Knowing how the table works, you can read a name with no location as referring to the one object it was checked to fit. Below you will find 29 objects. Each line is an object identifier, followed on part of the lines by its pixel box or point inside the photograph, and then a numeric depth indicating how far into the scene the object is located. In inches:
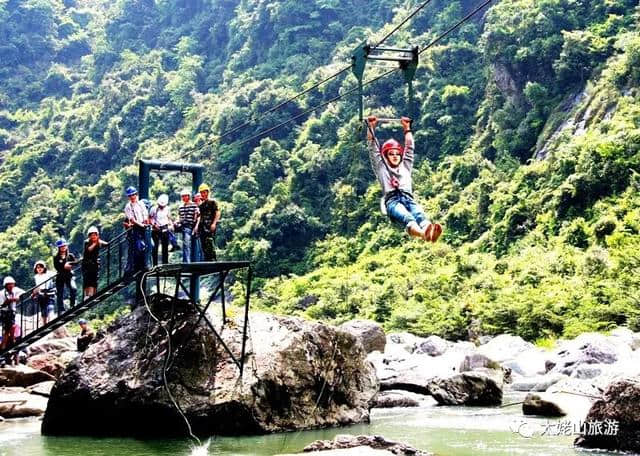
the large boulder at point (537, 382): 780.0
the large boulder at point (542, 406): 592.8
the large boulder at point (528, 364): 892.0
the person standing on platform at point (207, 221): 618.8
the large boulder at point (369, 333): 1093.8
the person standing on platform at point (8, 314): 690.2
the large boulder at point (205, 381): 578.2
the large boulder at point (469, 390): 705.6
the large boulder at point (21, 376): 815.7
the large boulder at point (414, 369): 776.3
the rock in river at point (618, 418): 441.4
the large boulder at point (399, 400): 729.6
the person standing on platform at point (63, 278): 664.4
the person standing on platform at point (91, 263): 653.9
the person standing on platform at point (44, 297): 692.1
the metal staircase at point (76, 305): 644.7
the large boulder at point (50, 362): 908.6
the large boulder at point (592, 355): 798.5
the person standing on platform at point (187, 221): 643.5
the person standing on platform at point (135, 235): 638.5
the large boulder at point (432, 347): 1095.0
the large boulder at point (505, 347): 1027.3
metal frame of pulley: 445.1
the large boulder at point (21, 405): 723.4
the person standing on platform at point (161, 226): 647.8
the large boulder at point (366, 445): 441.7
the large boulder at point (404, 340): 1160.1
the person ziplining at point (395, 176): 440.5
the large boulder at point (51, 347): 1083.2
